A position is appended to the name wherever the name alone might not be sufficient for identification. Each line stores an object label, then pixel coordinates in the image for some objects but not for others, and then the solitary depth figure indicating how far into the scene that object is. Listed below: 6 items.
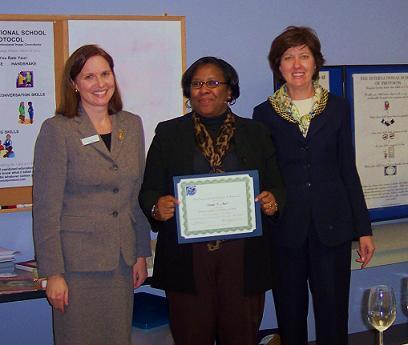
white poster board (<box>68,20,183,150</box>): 3.22
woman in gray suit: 2.29
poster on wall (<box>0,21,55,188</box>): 3.04
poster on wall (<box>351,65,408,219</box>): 3.79
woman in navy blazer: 2.69
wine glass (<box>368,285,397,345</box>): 1.75
